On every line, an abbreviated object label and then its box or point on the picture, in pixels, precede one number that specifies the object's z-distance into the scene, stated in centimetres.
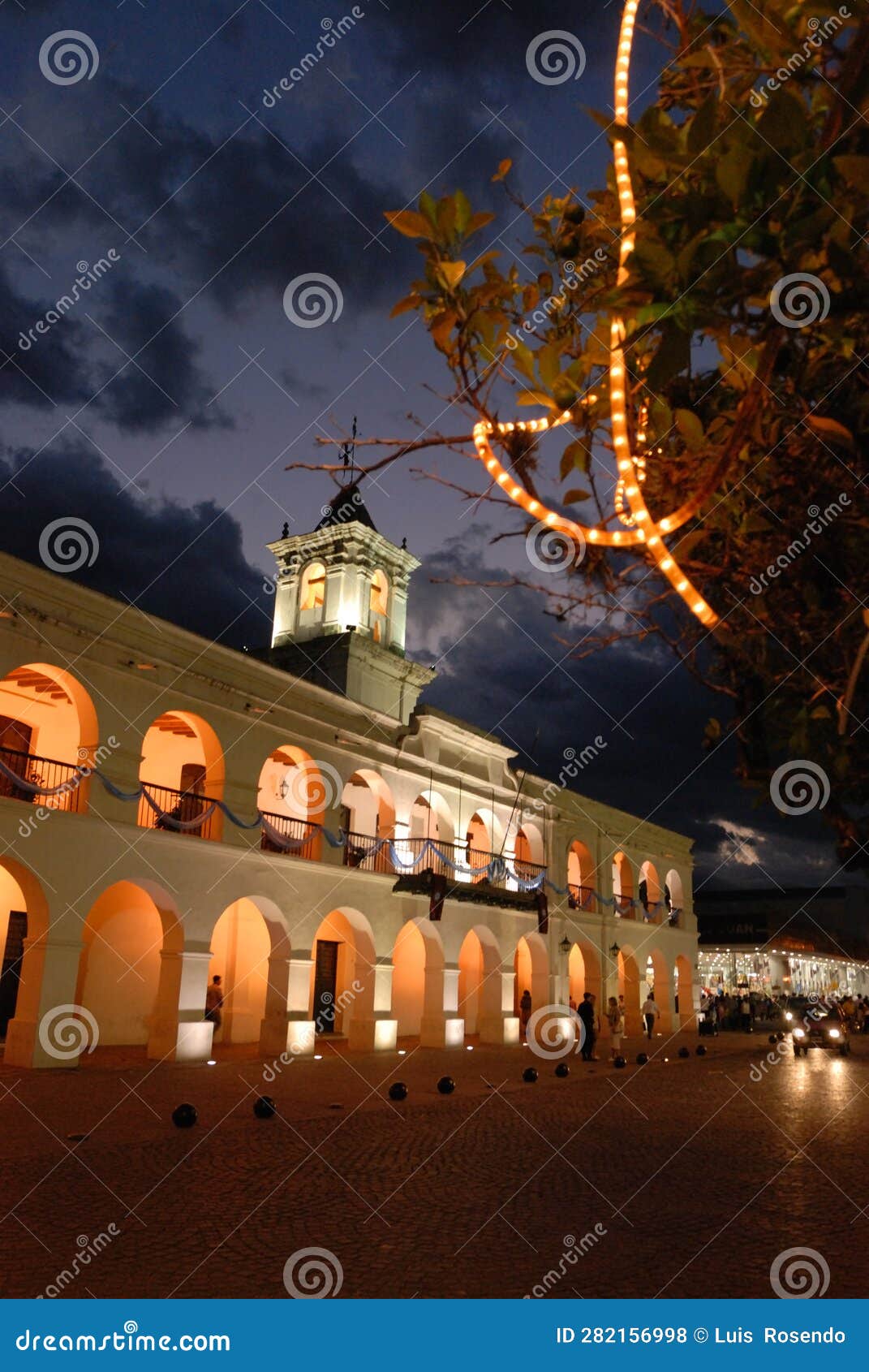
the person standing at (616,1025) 1978
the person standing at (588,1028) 1967
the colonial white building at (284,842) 1435
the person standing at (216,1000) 1978
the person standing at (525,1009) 2545
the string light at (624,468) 316
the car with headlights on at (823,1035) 2441
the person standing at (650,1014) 2733
